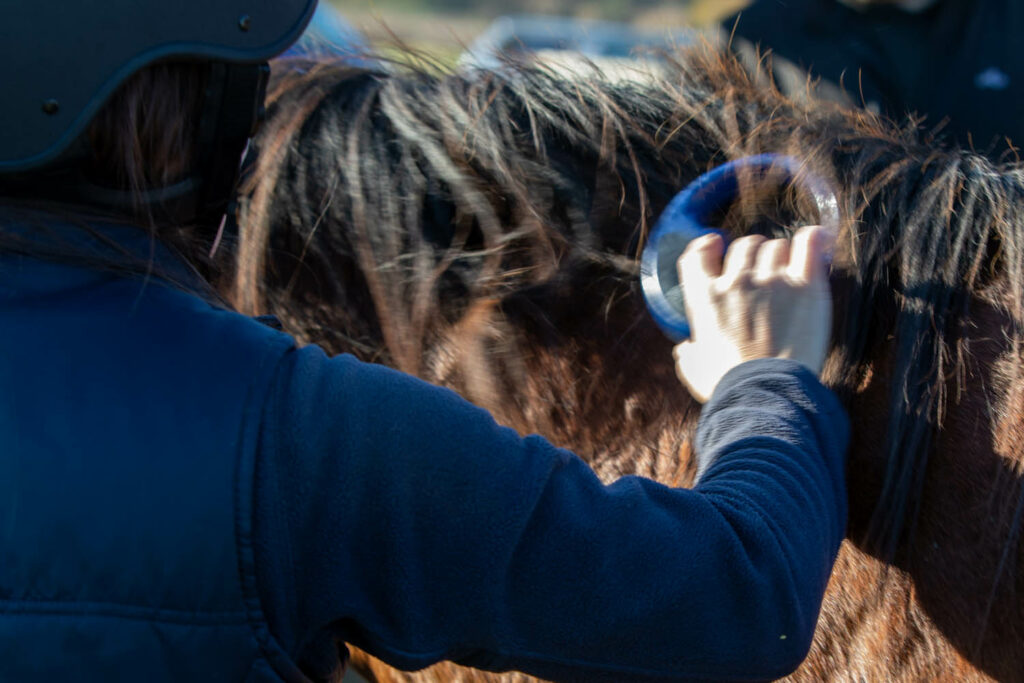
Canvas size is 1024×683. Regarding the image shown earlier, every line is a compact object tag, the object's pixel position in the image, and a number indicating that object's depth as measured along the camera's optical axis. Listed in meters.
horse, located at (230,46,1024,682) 2.46
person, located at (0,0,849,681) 2.32
